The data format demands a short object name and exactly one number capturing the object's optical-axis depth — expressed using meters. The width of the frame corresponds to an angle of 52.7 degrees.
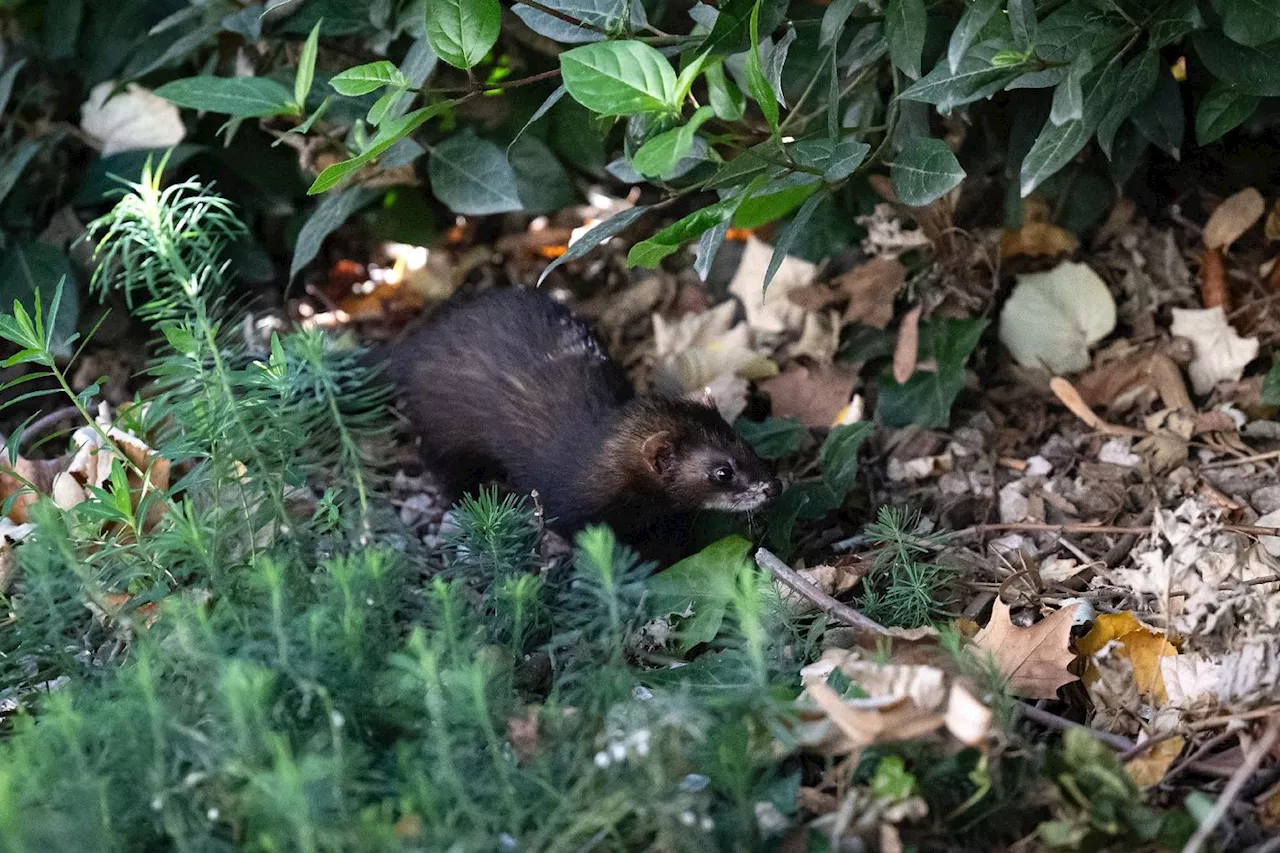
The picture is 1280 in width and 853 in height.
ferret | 3.65
